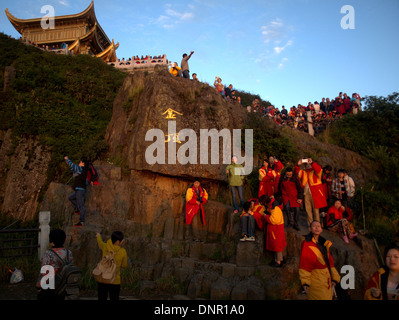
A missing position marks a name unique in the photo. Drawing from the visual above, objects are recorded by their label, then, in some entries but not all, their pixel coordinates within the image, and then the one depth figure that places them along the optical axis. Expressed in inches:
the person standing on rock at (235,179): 358.0
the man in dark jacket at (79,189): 330.0
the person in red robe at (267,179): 350.6
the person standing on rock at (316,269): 161.2
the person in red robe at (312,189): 327.6
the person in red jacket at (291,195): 317.4
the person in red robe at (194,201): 353.3
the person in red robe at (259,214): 305.4
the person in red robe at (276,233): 273.4
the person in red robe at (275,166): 348.0
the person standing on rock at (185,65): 555.2
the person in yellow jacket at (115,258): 170.1
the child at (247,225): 290.7
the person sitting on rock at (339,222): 315.3
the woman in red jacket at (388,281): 131.4
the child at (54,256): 150.0
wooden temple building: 1138.0
